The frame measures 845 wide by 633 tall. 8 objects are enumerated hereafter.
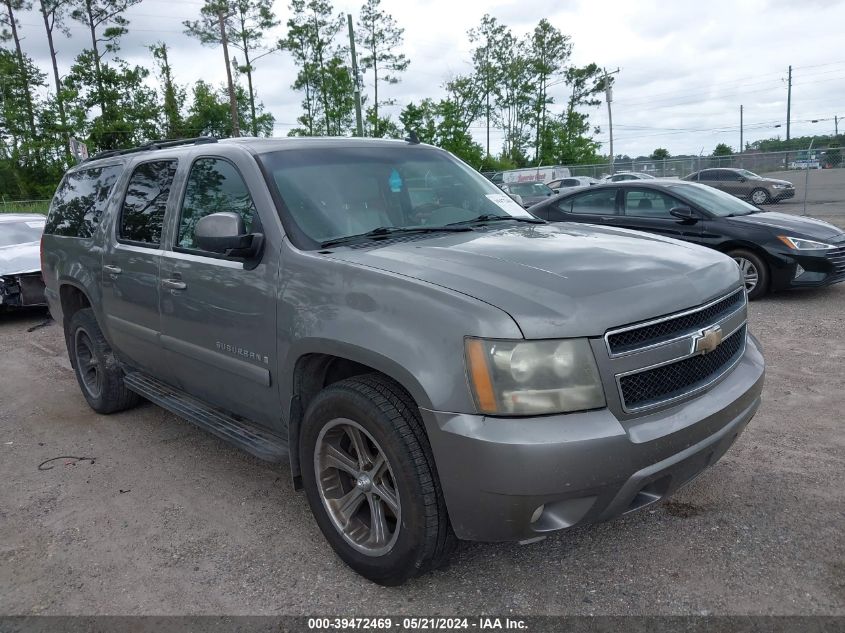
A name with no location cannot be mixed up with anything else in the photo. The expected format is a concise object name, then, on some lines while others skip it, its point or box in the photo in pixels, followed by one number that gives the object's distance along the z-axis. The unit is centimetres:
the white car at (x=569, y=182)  3184
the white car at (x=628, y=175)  2817
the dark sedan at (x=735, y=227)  757
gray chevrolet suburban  216
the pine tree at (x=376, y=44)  4644
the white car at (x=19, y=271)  860
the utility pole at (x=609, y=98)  4378
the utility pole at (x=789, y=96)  6712
